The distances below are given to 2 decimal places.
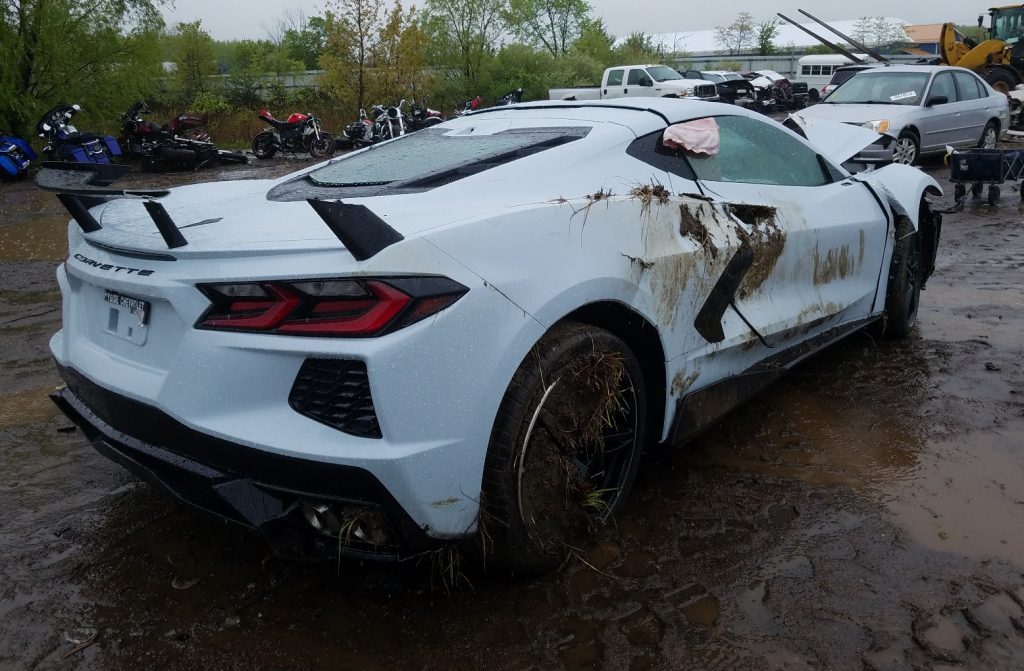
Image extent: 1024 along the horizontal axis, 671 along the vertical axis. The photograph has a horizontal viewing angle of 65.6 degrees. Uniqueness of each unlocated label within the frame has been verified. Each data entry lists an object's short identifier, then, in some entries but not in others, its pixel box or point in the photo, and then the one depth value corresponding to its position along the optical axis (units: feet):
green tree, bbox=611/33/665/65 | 150.41
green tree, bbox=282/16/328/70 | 161.80
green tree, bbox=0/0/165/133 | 53.78
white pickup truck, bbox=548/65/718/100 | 81.05
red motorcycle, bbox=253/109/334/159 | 57.11
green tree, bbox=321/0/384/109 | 71.72
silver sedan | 38.09
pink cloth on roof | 10.09
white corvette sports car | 6.47
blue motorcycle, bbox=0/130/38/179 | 47.11
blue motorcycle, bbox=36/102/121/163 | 46.57
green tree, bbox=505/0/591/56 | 151.33
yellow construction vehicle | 63.41
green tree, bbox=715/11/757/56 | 241.14
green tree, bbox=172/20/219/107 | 83.29
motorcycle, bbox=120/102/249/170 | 50.96
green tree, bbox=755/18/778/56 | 203.00
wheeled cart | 28.84
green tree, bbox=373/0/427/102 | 73.10
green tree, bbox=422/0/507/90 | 106.22
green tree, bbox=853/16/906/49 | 221.25
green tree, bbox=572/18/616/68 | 144.66
